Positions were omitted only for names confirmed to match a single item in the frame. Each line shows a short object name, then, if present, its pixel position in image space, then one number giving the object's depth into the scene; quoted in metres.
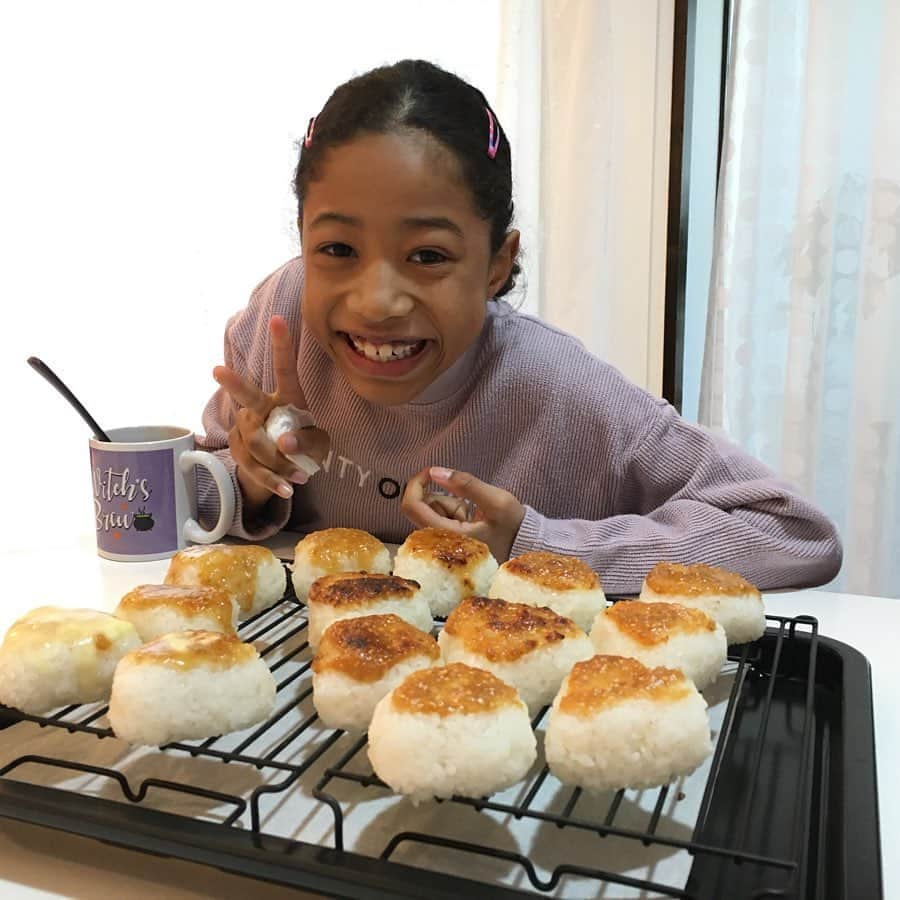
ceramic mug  1.10
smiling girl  1.07
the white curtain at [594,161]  2.12
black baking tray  0.48
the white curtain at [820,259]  1.83
